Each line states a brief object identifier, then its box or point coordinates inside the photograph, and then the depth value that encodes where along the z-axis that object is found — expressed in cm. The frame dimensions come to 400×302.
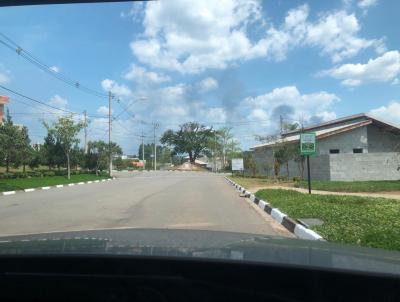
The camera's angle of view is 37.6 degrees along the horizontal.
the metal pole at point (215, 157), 9734
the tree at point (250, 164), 5272
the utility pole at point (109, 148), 5447
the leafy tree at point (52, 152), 4609
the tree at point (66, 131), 4447
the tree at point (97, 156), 5778
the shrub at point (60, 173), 4963
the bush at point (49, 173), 4721
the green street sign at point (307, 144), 2006
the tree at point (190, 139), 11950
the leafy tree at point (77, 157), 4945
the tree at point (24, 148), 4403
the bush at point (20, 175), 4004
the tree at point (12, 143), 4125
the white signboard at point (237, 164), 5569
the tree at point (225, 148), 8775
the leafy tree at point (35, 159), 5201
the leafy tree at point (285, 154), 3809
